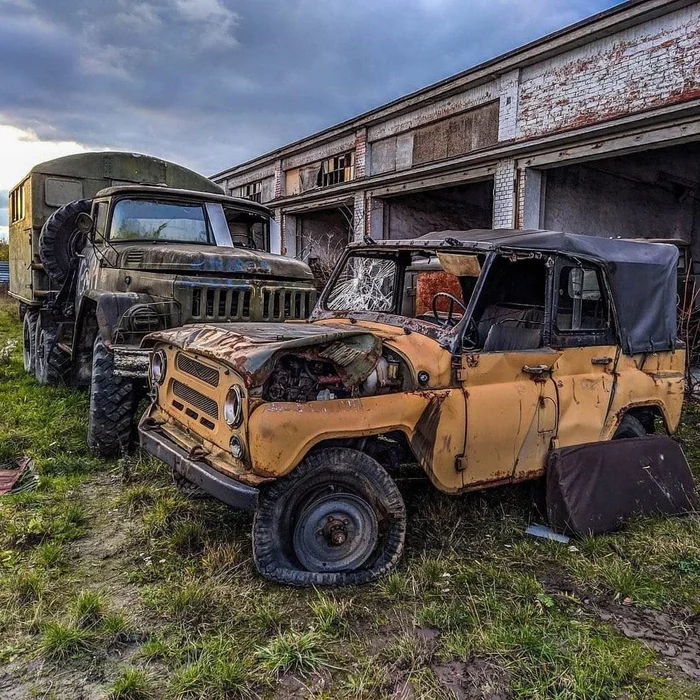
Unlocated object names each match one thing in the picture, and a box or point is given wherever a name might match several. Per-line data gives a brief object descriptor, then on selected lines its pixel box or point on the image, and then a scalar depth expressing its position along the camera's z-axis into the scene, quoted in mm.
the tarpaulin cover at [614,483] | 3912
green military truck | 5277
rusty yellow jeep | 3152
